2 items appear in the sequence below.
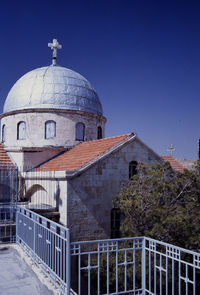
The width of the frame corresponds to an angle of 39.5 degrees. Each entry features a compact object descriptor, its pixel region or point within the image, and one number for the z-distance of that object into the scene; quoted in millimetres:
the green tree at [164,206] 7695
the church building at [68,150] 10484
